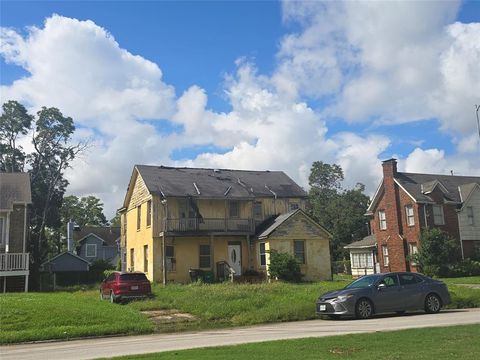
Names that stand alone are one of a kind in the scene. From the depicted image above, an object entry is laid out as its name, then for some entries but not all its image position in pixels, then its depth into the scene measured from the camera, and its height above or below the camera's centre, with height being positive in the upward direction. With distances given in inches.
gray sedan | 659.4 -43.0
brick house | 1619.1 +149.5
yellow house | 1291.8 +99.9
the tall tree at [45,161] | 2128.4 +458.2
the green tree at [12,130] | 2086.6 +582.2
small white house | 1903.3 +25.0
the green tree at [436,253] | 1466.5 +20.2
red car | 908.6 -24.9
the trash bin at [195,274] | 1266.0 -10.7
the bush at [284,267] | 1214.9 -2.9
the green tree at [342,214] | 2647.6 +256.9
